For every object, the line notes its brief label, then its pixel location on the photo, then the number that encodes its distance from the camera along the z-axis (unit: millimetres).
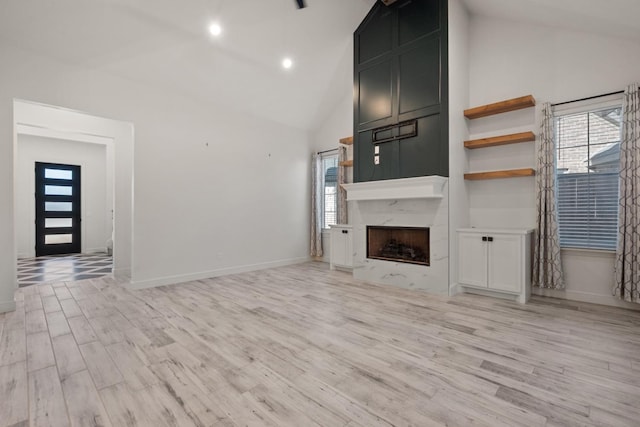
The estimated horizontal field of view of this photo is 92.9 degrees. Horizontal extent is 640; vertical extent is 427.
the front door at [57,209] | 7785
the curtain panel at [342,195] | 6215
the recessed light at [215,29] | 3968
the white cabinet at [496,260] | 3717
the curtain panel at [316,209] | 6730
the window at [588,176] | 3617
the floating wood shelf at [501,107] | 3932
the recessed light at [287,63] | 4926
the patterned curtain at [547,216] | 3820
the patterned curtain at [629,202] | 3336
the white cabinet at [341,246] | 5598
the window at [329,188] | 6676
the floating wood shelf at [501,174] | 3932
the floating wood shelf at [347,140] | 5891
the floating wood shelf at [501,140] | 3951
